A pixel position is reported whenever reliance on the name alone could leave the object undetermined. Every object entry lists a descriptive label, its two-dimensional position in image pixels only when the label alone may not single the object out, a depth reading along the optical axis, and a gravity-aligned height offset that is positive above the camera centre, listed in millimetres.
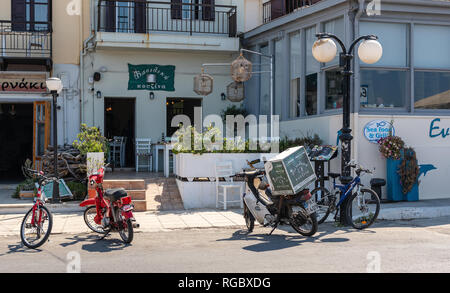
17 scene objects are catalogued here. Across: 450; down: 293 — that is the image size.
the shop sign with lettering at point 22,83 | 14625 +1660
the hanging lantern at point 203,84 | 13266 +1484
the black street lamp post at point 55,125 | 10664 +320
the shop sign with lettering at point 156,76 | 15305 +1936
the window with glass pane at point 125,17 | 15195 +3696
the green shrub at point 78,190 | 11273 -1101
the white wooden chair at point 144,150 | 14855 -280
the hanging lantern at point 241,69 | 12703 +1784
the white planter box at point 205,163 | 10875 -479
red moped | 7293 -1068
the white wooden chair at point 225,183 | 10758 -905
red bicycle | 7078 -1184
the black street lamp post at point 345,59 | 8680 +1414
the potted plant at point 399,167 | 10859 -563
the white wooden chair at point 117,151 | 15367 -315
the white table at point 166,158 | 13125 -452
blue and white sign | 11094 +239
